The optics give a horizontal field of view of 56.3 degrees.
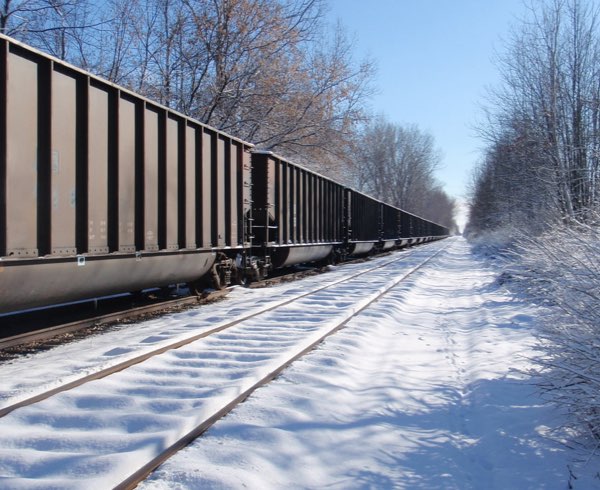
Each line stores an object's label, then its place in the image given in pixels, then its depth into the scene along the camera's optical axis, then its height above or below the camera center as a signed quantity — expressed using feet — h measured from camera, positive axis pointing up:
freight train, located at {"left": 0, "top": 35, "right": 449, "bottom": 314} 20.99 +2.47
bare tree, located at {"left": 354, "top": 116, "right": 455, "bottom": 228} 261.03 +34.07
